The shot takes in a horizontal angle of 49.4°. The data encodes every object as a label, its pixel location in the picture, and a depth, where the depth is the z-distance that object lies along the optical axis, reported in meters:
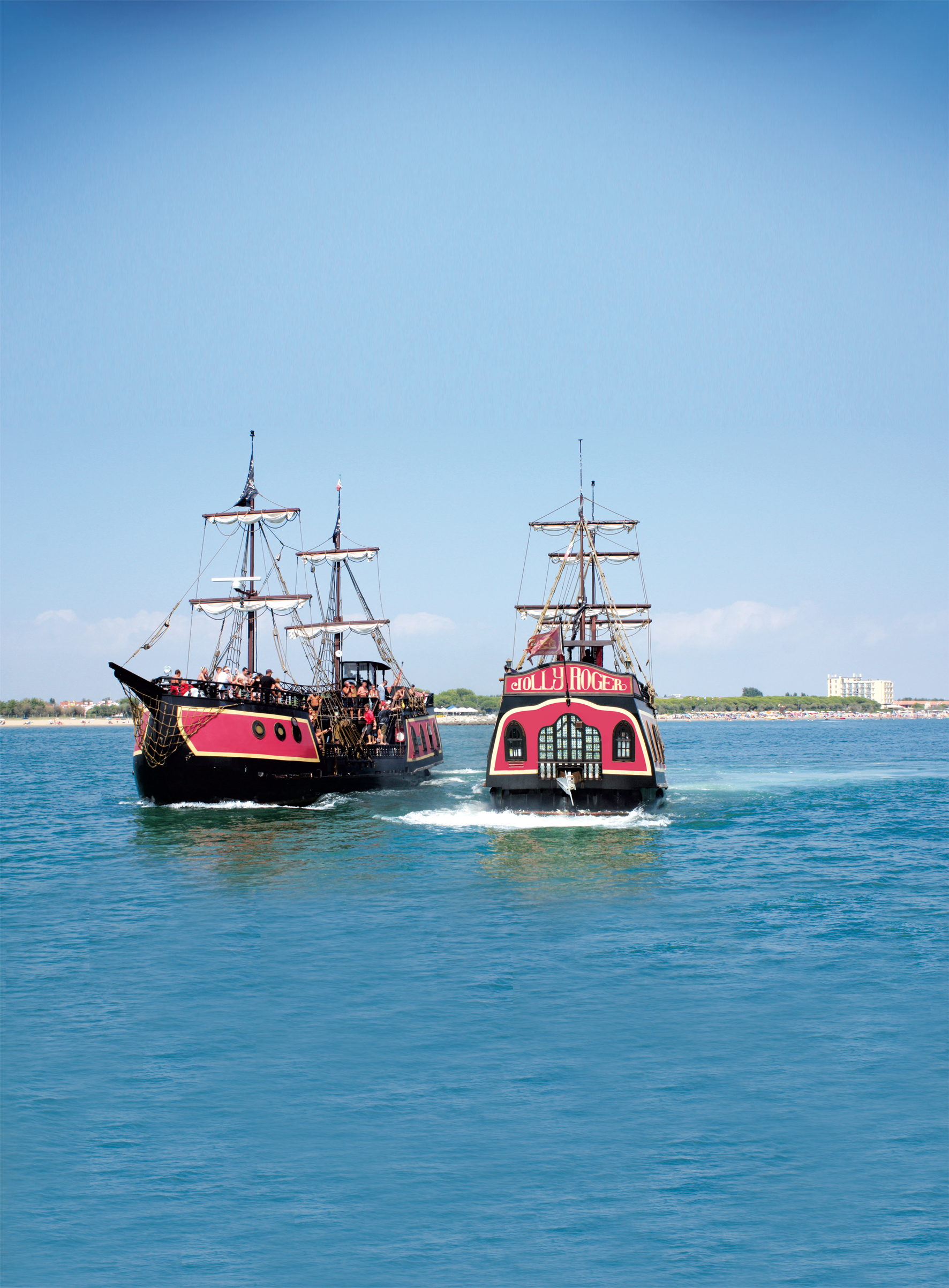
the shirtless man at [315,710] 47.81
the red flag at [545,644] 43.72
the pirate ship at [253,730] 42.09
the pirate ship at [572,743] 38.94
